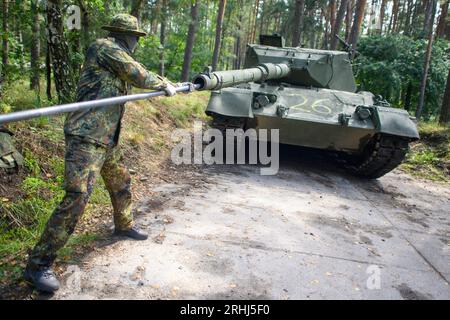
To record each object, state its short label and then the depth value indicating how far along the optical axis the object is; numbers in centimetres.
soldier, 309
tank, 691
